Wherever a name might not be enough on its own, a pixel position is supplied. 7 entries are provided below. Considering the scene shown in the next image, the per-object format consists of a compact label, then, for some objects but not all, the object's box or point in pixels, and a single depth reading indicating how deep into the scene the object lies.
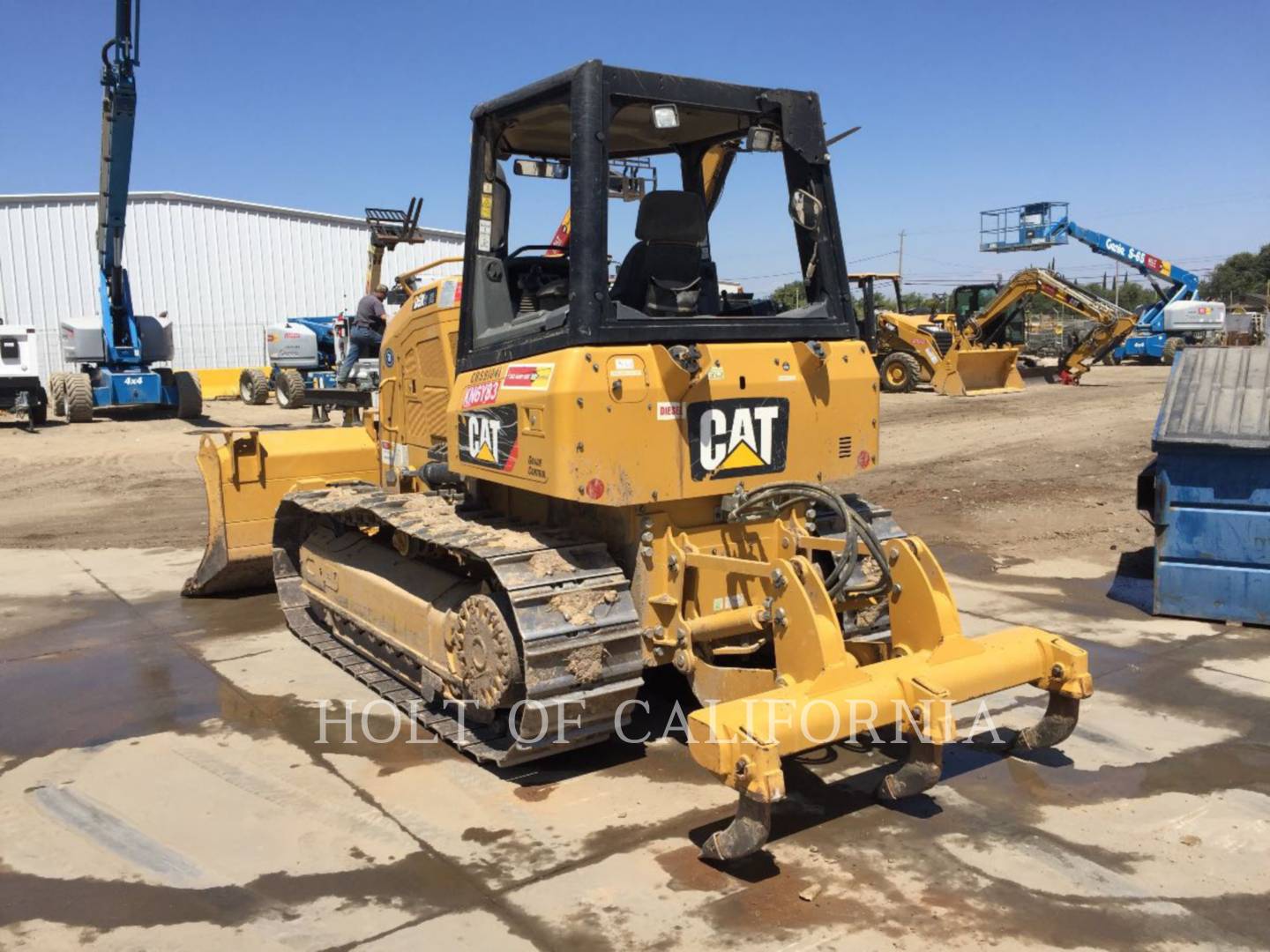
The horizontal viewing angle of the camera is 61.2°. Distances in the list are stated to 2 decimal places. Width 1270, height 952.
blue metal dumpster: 6.72
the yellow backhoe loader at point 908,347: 24.34
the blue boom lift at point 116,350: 20.34
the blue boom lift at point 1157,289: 30.67
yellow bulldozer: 4.20
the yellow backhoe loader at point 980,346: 24.03
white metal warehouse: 30.41
